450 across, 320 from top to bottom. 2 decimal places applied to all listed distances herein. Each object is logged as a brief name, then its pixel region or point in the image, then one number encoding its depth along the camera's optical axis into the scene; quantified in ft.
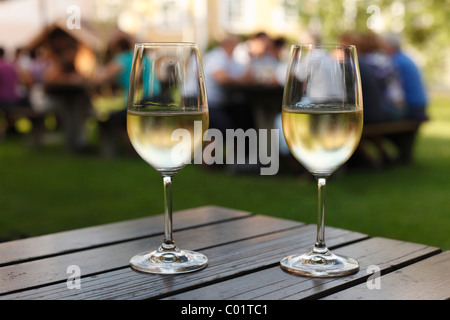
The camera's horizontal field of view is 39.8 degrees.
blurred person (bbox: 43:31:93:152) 29.14
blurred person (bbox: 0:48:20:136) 33.58
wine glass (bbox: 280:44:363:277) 3.55
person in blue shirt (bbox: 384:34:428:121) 24.79
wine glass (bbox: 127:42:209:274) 3.53
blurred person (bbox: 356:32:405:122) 23.67
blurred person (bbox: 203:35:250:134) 24.44
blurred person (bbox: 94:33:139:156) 27.73
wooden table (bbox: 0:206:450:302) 3.29
